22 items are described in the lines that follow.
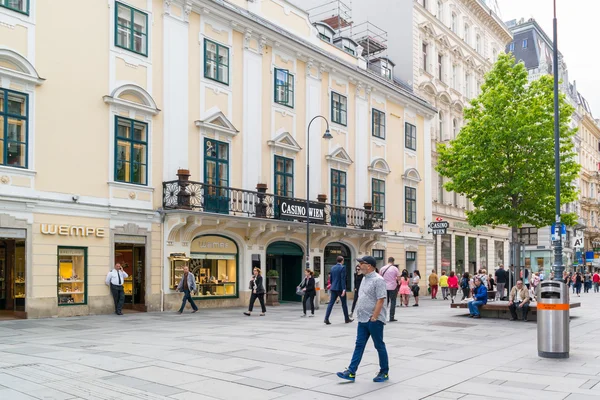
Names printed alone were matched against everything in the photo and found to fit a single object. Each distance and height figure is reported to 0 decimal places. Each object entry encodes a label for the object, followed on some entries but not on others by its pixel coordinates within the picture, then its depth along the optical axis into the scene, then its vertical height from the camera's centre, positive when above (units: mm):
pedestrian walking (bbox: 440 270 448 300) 31469 -2432
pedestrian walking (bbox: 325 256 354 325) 16844 -1332
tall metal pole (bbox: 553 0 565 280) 12523 +1192
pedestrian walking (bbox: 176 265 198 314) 20266 -1630
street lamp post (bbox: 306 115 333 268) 23911 +1153
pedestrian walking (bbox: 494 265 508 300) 28047 -1991
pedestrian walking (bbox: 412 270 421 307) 26138 -2165
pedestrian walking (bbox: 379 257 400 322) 16922 -1104
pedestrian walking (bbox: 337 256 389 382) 8516 -1144
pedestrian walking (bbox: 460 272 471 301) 29172 -2305
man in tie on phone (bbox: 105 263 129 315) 19281 -1520
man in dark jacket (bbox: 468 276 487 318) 19016 -2003
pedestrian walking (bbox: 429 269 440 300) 32125 -2480
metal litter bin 10859 -1486
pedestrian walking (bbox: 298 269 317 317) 19344 -1602
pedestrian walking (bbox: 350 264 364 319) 19941 -1416
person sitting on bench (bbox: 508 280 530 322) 17922 -1849
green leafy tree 27312 +3607
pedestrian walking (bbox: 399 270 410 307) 24922 -2054
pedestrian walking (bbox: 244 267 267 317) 19016 -1565
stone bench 18188 -2237
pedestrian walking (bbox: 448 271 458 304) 29780 -2312
